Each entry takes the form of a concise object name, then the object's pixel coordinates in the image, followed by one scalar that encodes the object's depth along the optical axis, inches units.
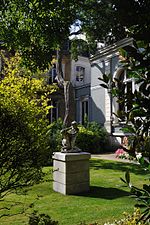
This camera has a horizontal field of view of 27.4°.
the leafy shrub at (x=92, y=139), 804.6
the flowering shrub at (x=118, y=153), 675.4
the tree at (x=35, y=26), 274.5
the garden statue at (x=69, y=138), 355.6
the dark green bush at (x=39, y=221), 158.1
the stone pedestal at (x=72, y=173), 333.1
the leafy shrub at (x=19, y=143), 166.4
